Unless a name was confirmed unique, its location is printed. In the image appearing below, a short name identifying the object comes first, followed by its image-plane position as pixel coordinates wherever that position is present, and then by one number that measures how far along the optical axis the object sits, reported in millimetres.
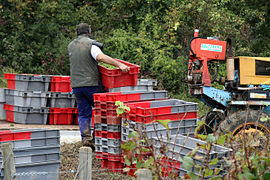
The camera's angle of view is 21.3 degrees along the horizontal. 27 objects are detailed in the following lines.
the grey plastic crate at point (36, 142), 9872
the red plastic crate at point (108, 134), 11418
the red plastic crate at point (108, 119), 11424
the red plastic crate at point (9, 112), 18371
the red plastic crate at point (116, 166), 11398
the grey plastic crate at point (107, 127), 11416
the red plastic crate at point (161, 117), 10308
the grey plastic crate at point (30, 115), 17988
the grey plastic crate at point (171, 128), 10356
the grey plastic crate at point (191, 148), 8105
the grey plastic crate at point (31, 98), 17830
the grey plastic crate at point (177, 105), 11041
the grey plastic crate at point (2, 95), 18556
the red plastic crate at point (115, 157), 11325
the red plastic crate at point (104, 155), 11584
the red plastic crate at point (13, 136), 9787
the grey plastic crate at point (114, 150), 11340
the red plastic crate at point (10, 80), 18054
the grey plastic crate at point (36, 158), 9846
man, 13267
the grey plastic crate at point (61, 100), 17922
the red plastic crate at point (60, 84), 17949
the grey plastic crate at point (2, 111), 18781
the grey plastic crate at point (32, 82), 17751
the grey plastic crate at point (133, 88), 13216
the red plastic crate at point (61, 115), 18107
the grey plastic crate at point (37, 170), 9102
